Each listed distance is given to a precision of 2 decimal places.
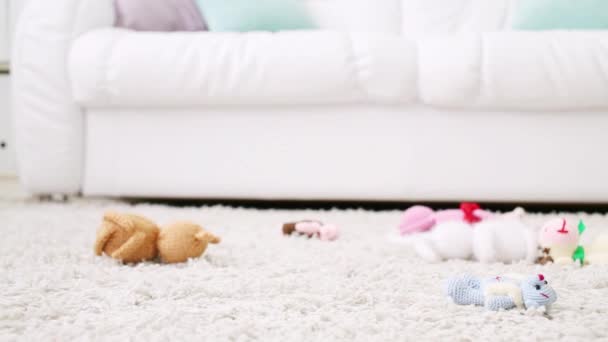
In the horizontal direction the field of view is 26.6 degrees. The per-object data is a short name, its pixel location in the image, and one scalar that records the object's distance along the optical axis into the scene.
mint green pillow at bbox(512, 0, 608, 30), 3.26
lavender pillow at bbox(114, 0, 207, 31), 3.30
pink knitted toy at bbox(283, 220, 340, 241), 2.65
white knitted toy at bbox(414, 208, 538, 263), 2.46
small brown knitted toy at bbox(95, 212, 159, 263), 2.41
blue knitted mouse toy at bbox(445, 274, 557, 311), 1.95
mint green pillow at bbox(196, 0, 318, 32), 3.34
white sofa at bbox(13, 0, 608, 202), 2.98
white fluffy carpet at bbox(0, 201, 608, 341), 1.76
